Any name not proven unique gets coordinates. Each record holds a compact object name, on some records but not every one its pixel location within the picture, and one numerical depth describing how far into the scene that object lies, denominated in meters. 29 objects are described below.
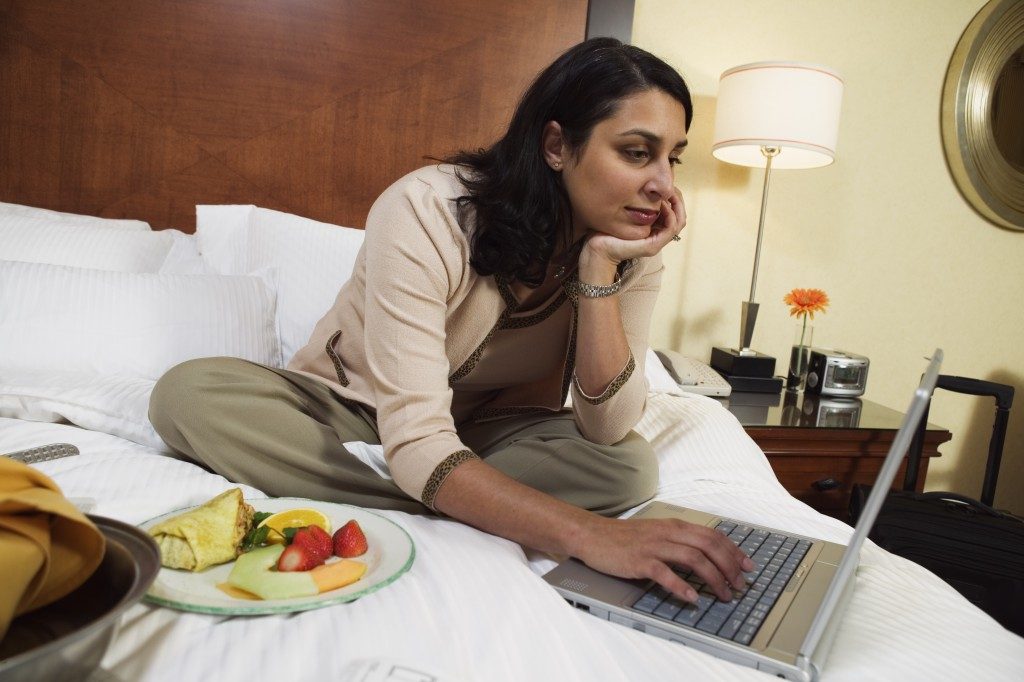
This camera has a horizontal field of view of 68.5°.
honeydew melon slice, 0.73
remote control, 1.03
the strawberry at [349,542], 0.83
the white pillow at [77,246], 1.63
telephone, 2.12
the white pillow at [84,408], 1.25
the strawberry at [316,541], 0.80
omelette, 0.76
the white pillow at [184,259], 1.82
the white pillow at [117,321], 1.43
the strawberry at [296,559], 0.77
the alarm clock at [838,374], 2.30
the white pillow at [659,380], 1.89
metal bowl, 0.46
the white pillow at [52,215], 1.74
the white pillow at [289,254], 1.77
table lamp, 2.10
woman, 1.05
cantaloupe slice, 0.75
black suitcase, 1.49
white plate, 0.70
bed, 0.66
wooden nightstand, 1.95
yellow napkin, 0.48
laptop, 0.65
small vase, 2.35
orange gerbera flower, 2.27
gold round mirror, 2.64
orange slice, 0.87
